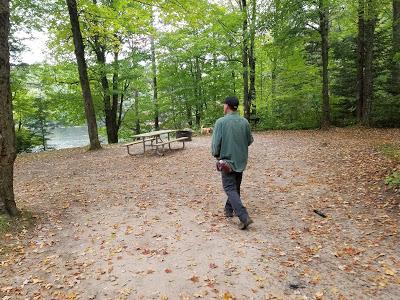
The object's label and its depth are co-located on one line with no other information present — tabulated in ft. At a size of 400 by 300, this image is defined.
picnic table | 39.78
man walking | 16.78
